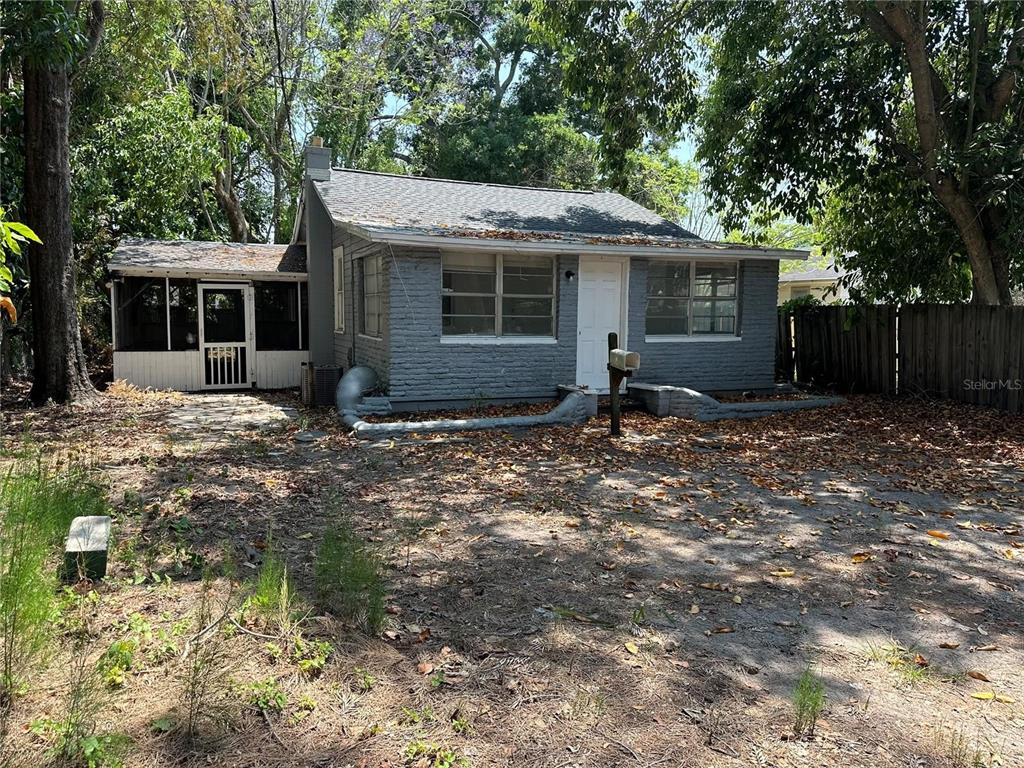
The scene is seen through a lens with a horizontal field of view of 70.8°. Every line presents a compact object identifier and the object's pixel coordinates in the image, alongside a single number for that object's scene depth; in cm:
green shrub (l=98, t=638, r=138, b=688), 307
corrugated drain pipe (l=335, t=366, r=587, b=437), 974
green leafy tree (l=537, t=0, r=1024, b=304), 1146
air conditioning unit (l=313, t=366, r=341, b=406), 1256
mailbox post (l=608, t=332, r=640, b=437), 955
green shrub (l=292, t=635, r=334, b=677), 329
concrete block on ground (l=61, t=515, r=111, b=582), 413
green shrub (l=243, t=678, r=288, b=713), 299
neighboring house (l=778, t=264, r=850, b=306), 2844
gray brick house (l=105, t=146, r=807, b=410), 1134
